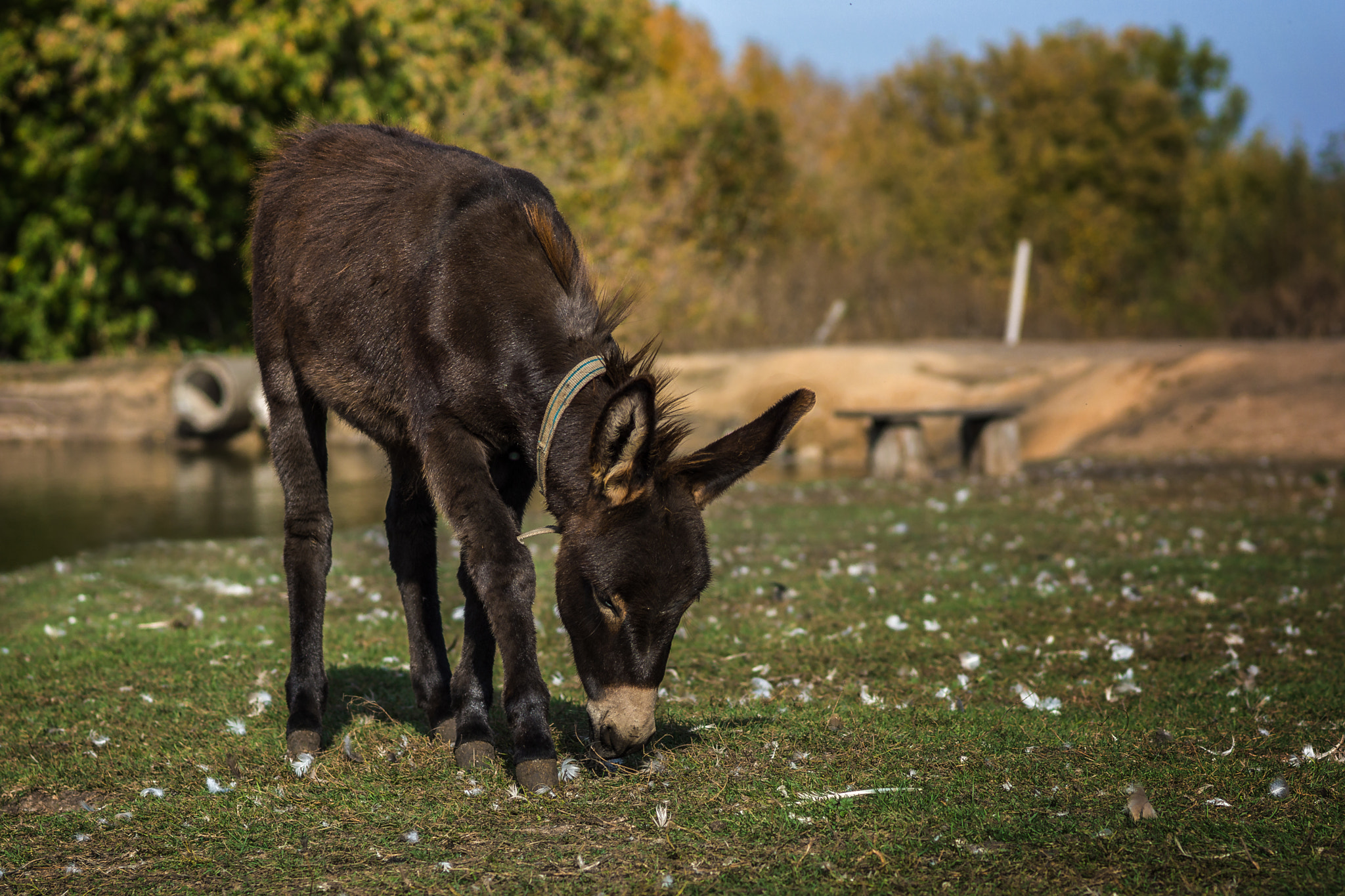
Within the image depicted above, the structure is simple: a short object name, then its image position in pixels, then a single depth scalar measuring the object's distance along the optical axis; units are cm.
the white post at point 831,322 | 2941
